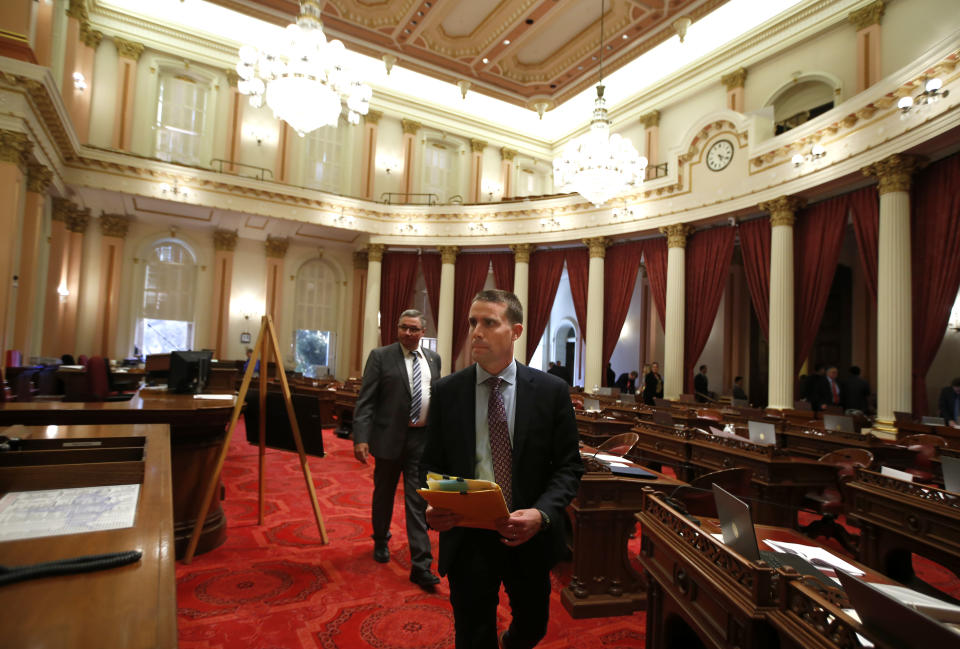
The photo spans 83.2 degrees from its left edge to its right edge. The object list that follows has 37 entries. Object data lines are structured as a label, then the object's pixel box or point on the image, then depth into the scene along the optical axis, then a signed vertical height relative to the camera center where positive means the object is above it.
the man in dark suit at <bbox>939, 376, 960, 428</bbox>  7.51 -0.49
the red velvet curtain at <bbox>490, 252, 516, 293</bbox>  13.80 +2.12
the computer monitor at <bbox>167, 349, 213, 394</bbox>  4.37 -0.29
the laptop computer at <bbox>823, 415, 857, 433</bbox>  5.45 -0.61
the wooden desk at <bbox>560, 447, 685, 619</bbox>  2.95 -1.03
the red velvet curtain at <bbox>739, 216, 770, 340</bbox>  9.53 +1.75
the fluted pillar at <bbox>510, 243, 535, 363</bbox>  13.14 +1.95
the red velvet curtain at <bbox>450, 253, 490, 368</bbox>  14.10 +1.69
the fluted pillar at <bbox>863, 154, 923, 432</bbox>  7.04 +0.92
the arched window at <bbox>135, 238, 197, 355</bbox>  13.48 +0.95
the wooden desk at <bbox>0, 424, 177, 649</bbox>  0.73 -0.41
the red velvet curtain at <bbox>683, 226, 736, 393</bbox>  10.33 +1.47
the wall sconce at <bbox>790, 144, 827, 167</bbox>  8.10 +3.16
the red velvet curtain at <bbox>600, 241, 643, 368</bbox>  11.95 +1.55
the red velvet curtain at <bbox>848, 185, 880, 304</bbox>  7.81 +2.05
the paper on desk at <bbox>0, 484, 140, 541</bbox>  1.15 -0.42
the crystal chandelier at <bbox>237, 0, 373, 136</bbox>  6.97 +3.56
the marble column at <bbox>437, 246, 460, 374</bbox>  13.88 +1.08
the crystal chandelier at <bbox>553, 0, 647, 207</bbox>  8.46 +3.06
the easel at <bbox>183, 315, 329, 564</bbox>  3.24 -0.54
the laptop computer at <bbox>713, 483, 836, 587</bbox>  1.48 -0.51
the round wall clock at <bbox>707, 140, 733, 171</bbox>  9.78 +3.74
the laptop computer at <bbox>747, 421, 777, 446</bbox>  4.14 -0.57
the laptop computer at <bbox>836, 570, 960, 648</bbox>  0.91 -0.47
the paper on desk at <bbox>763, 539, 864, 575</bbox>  1.75 -0.66
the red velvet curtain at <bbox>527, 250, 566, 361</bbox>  13.20 +1.54
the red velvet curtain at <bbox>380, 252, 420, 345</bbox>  14.59 +1.65
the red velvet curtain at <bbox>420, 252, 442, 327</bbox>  14.52 +2.11
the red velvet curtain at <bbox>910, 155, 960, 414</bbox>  6.72 +1.40
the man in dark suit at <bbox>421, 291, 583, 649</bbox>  1.79 -0.38
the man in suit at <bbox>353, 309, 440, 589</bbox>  3.30 -0.41
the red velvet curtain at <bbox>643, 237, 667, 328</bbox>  11.34 +1.85
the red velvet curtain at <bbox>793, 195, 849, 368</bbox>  8.52 +1.65
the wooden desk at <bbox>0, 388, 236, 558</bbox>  2.97 -0.53
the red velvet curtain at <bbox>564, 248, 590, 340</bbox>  12.75 +1.81
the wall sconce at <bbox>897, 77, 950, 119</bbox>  6.00 +3.11
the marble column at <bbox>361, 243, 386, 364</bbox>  14.17 +1.30
